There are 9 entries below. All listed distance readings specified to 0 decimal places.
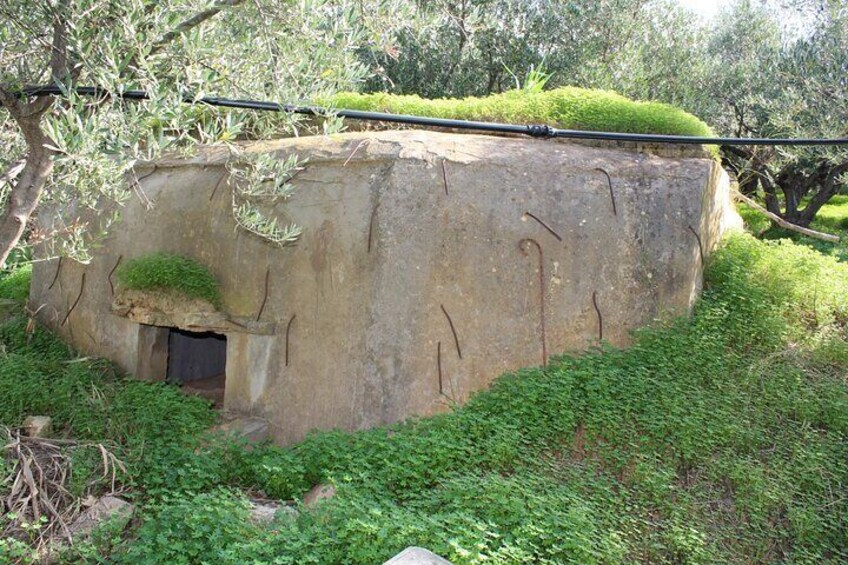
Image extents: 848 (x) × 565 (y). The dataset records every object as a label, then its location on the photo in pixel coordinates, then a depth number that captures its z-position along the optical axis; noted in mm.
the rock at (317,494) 5312
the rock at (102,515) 5188
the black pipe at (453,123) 4375
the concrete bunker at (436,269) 6270
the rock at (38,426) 6328
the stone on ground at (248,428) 6480
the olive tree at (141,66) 4095
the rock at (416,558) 3838
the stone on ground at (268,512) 4863
